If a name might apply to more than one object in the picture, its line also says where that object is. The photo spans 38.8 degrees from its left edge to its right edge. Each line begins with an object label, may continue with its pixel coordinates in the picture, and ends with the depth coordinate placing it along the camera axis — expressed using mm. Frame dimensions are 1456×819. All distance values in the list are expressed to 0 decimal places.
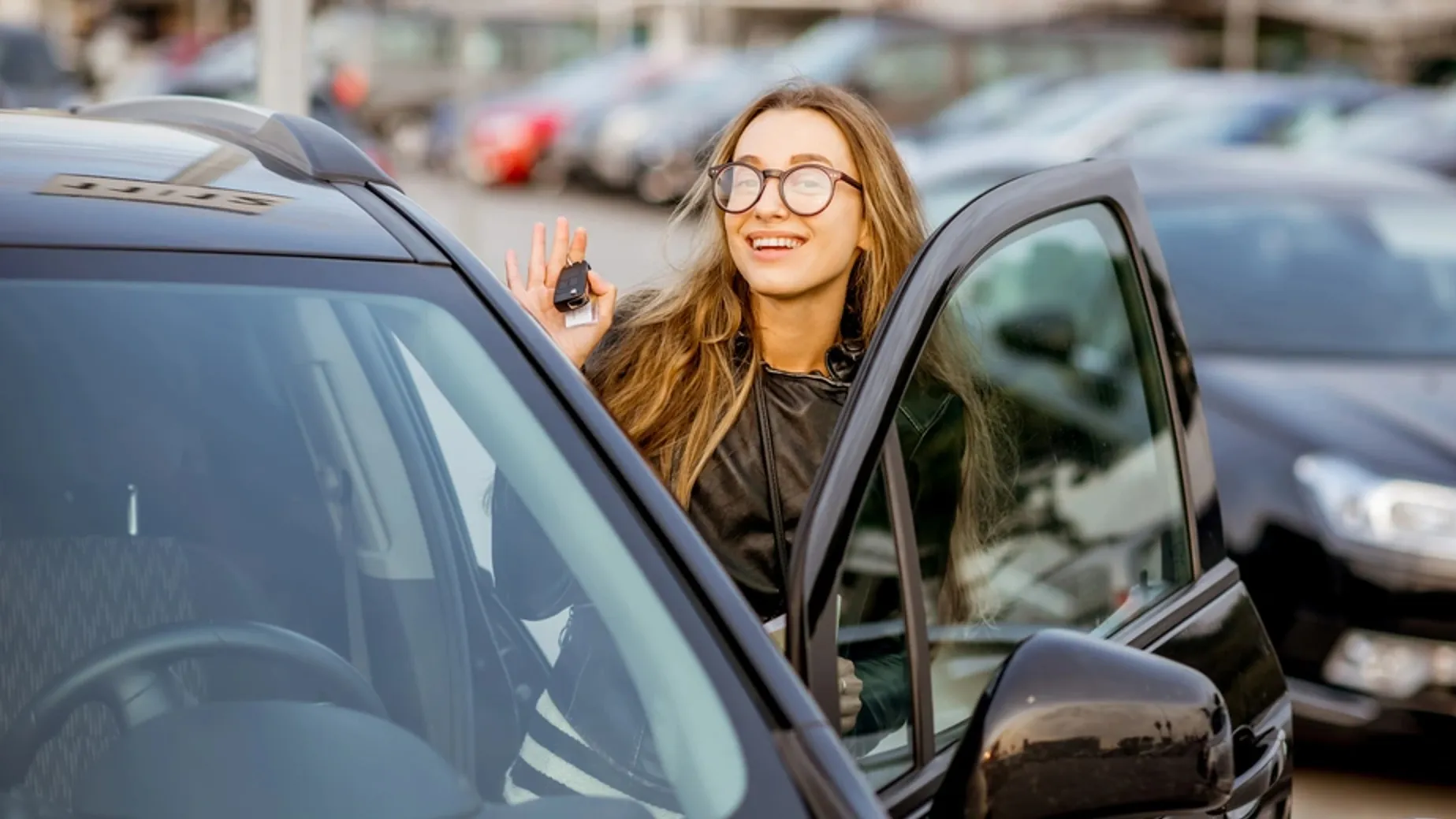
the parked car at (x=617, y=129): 20828
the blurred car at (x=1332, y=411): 4586
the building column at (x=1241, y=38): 33562
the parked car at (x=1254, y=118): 13688
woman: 2520
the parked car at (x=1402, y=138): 13789
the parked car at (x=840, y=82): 20062
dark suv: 1727
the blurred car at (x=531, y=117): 22344
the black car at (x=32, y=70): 17688
